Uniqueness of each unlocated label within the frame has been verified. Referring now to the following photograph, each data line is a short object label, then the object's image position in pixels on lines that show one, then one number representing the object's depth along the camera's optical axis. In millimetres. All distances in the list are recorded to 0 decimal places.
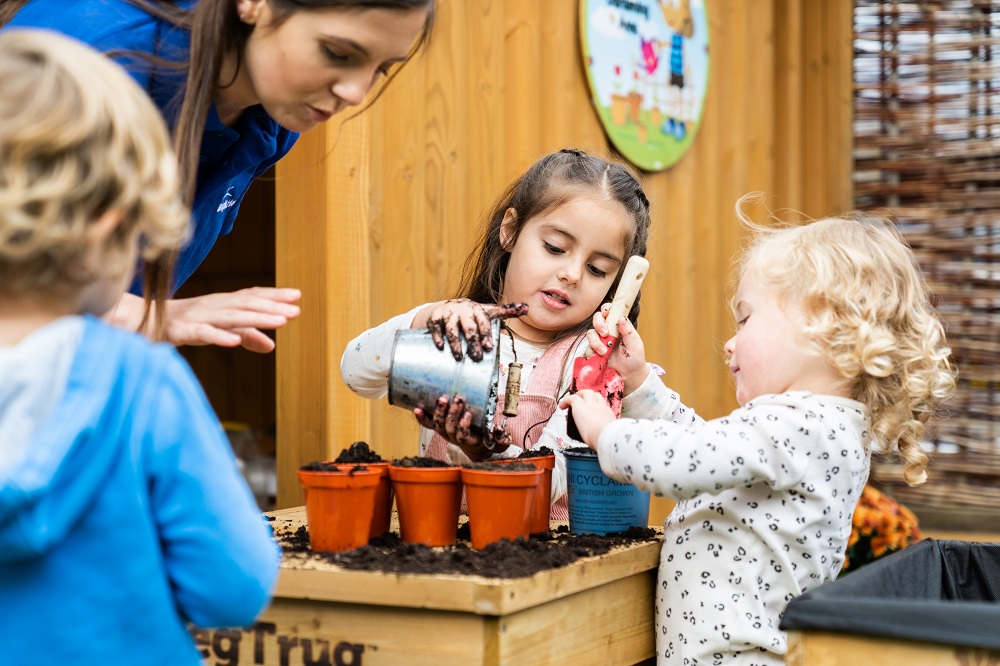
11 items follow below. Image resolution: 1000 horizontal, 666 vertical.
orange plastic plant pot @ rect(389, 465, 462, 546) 1349
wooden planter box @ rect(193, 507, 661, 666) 1160
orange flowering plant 3160
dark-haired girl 1816
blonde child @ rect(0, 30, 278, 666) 839
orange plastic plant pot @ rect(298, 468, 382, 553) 1295
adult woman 1397
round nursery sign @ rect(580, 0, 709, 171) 3398
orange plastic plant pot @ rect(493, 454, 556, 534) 1463
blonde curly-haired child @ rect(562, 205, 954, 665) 1428
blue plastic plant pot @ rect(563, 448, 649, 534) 1534
